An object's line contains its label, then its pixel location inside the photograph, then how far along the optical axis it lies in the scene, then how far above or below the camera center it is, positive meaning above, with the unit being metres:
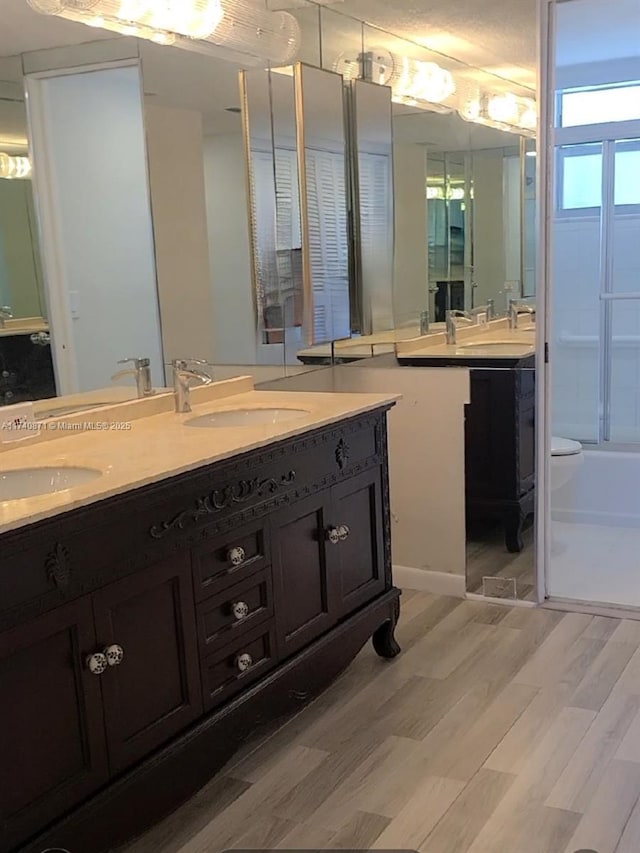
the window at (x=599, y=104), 3.59 +0.58
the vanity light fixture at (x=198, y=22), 2.35 +0.71
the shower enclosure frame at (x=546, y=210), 2.96 +0.14
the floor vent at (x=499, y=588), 3.33 -1.21
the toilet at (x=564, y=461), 3.82 -0.87
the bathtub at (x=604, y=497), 4.25 -1.14
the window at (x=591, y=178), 3.95 +0.32
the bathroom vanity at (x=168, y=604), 1.66 -0.73
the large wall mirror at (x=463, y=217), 3.13 +0.14
